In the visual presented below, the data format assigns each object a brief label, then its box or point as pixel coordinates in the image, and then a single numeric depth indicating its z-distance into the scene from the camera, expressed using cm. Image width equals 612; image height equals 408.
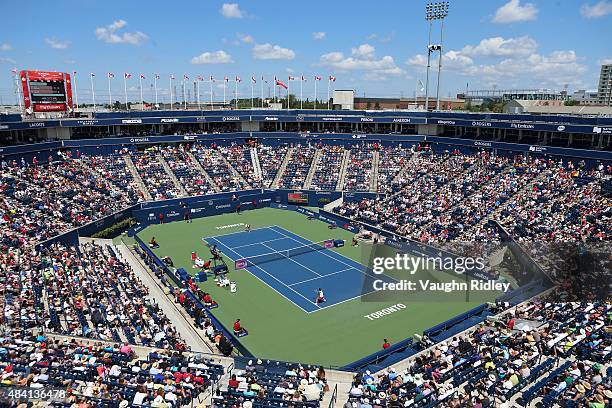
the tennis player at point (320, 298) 2747
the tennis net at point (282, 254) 3350
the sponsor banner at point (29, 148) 4572
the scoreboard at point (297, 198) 5419
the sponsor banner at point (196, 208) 4656
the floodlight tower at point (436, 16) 5669
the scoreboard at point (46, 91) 4869
